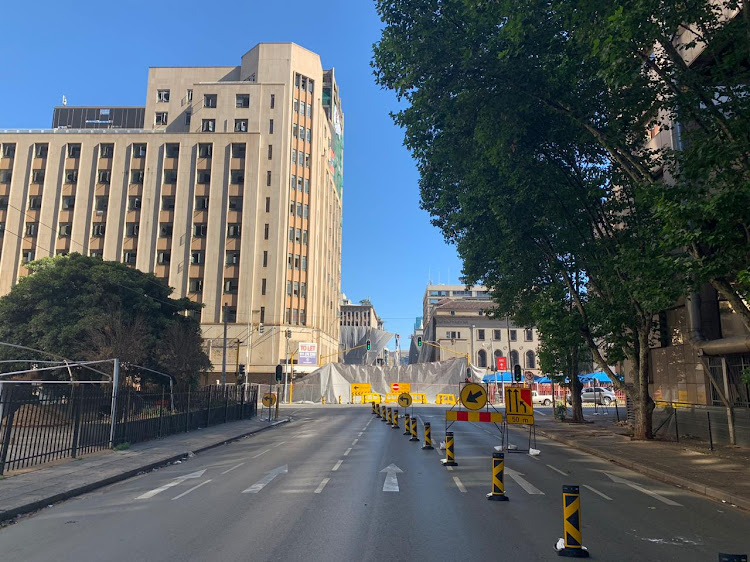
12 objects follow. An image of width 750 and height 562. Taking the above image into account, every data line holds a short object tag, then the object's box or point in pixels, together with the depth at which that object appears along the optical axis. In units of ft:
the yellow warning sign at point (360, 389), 181.78
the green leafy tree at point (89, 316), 94.38
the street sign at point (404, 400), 86.27
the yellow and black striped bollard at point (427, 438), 56.41
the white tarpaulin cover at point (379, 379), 181.78
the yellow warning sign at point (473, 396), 49.84
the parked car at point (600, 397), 179.91
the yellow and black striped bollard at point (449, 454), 44.91
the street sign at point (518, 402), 53.62
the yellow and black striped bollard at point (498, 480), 31.37
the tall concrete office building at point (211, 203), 203.51
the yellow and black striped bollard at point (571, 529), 21.33
